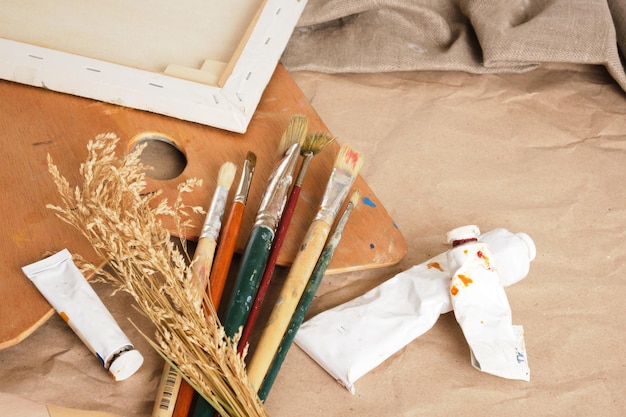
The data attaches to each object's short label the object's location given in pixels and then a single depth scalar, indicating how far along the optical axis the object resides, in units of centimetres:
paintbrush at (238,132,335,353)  96
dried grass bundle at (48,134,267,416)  80
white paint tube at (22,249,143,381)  93
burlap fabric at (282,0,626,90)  139
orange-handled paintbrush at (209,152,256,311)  97
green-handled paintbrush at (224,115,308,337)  94
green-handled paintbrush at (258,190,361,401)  92
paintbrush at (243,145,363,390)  92
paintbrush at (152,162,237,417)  88
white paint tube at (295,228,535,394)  97
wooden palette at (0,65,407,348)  100
